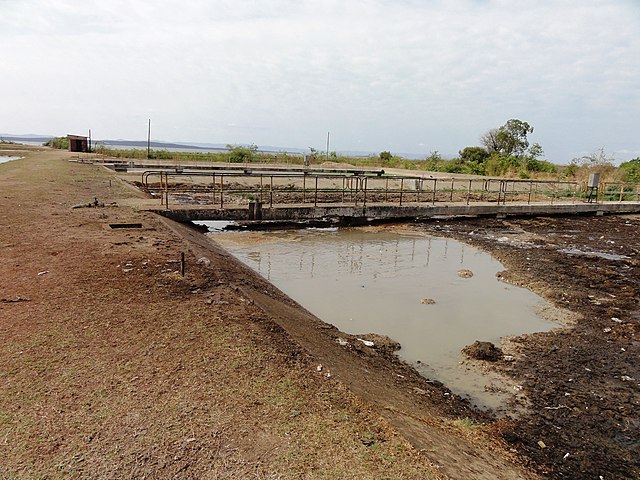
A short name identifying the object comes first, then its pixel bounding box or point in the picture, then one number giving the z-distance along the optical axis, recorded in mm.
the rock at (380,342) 6469
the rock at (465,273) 11136
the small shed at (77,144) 49625
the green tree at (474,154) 54781
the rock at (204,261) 7918
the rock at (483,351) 6426
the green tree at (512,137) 57969
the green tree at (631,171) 33406
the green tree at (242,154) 44562
